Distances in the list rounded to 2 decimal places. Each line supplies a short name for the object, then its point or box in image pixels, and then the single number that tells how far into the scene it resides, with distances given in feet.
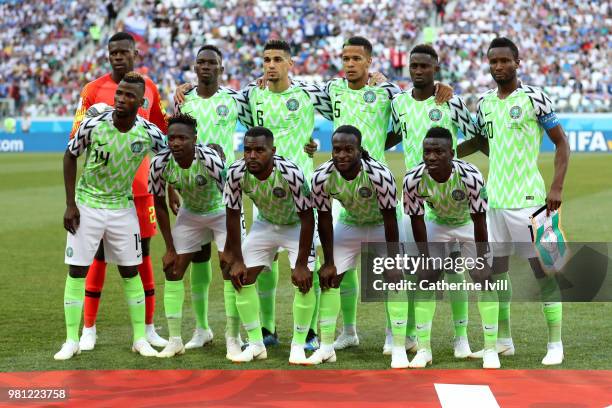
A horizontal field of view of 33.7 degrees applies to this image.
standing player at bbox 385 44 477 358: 25.48
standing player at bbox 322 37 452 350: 26.76
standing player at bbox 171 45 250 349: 27.40
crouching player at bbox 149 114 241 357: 25.41
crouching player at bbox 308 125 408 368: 23.80
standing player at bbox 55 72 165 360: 25.20
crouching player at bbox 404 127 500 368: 23.67
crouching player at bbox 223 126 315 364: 24.31
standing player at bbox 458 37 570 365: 24.68
